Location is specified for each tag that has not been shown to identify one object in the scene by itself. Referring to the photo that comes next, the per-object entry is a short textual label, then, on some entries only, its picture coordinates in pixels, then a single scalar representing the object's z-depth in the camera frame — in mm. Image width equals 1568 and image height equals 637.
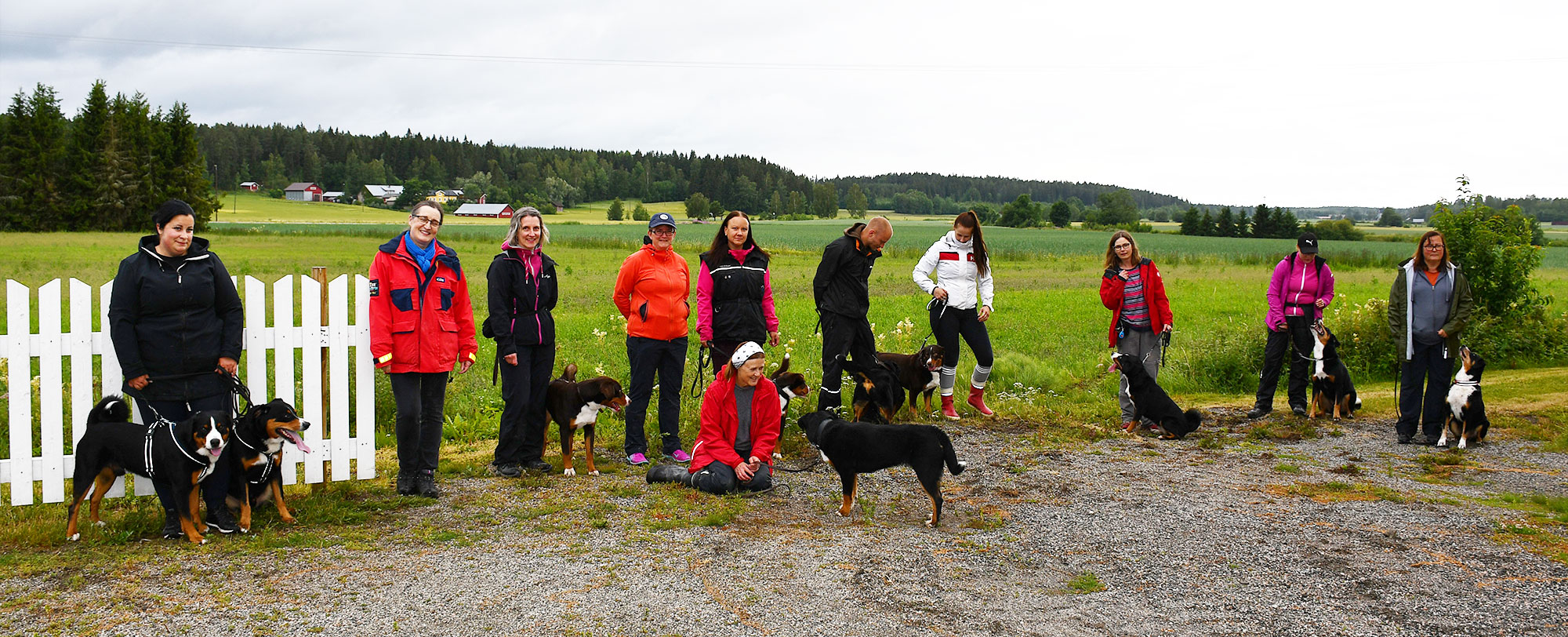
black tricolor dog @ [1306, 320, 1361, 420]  8555
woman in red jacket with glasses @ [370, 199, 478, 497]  5570
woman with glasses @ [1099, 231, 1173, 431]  8070
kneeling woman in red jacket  5879
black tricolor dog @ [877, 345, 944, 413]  8164
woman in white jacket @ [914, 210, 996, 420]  8180
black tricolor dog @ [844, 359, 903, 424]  7484
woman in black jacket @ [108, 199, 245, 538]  4699
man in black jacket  7406
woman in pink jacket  8656
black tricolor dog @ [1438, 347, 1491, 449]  7250
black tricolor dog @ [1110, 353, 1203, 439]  7730
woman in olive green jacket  7453
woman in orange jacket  6520
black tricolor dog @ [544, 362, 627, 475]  6242
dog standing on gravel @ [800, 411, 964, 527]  5137
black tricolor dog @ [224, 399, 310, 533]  4879
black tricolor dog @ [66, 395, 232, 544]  4641
